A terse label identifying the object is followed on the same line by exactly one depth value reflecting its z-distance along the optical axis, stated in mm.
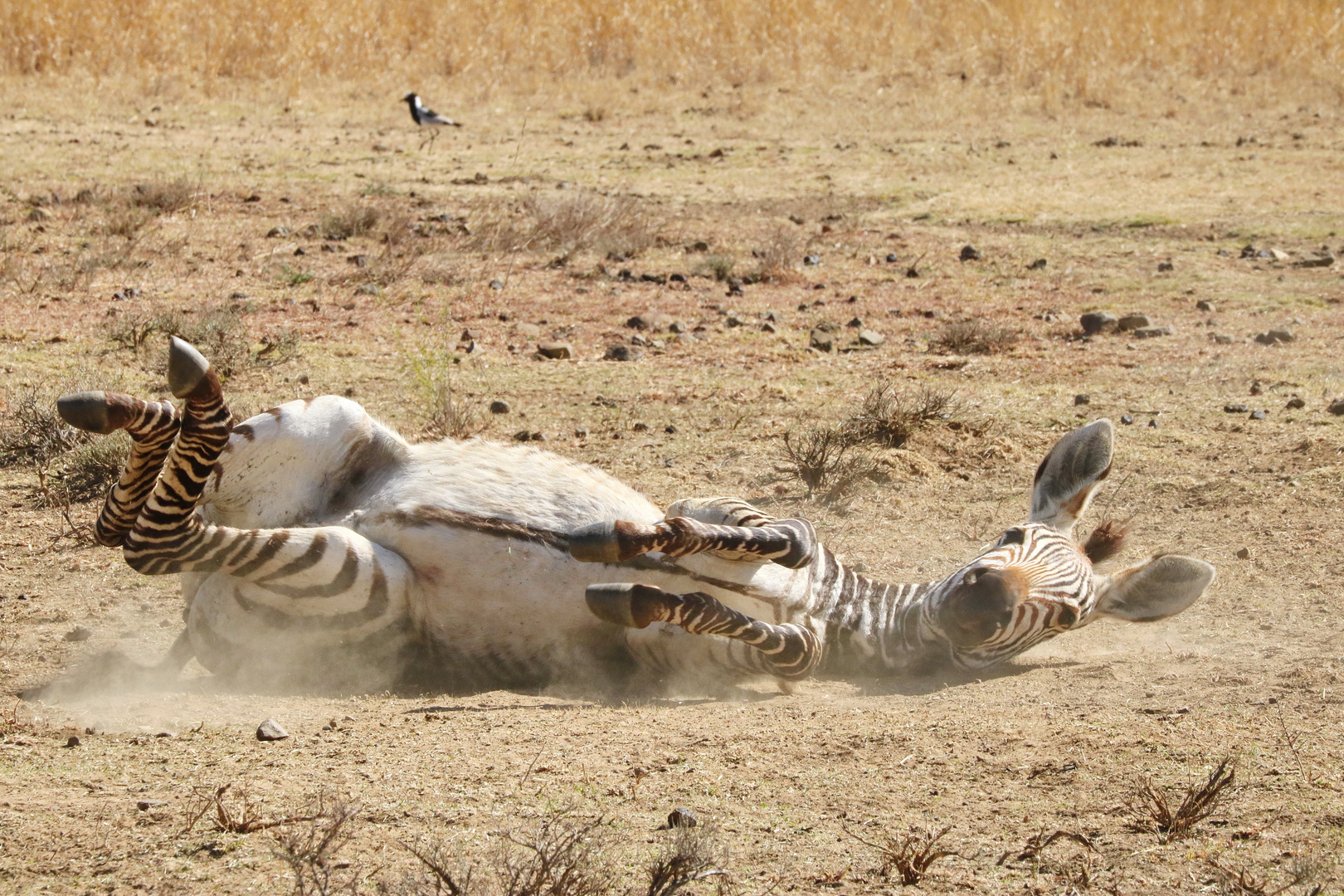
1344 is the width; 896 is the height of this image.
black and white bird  31953
